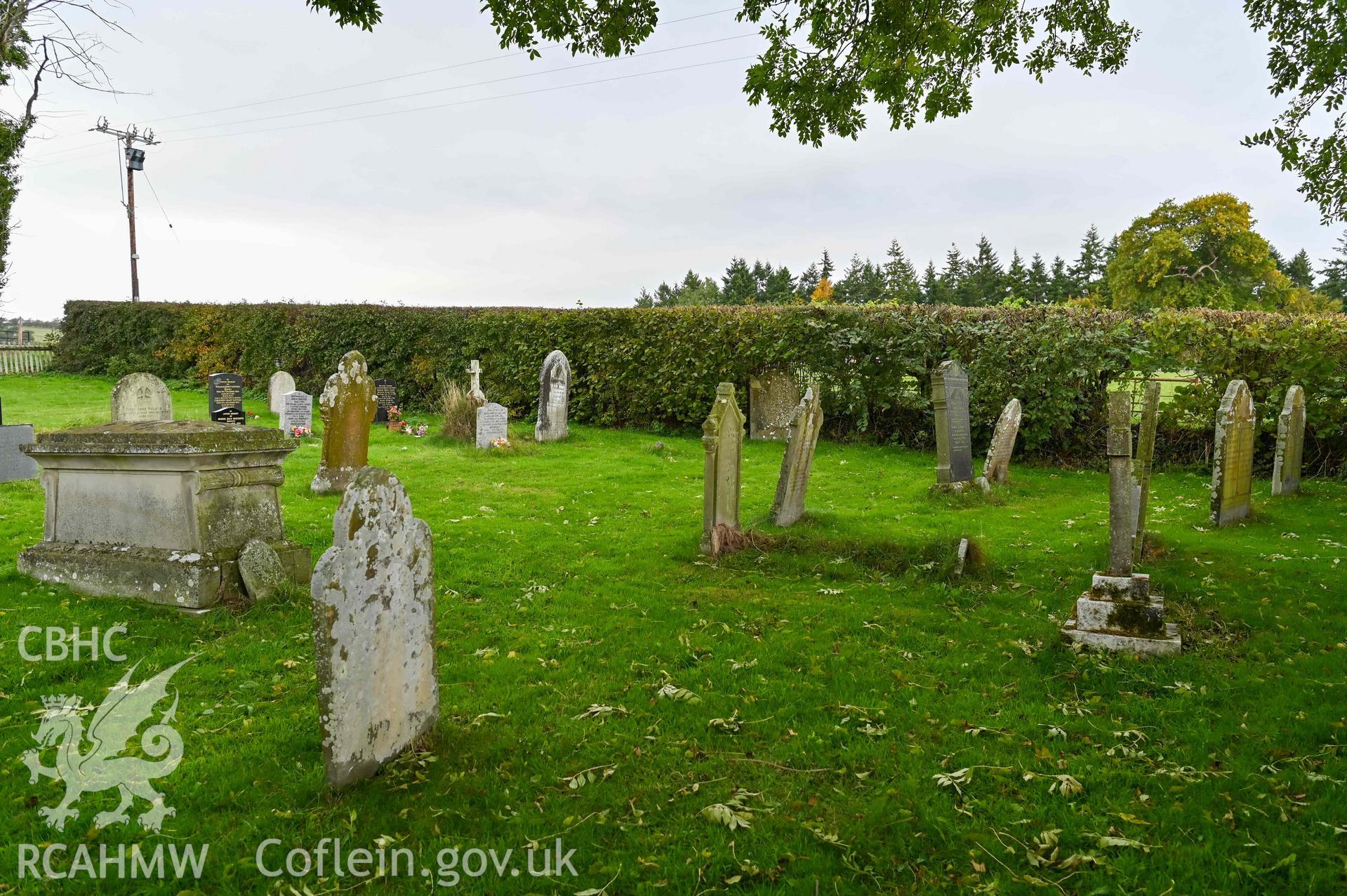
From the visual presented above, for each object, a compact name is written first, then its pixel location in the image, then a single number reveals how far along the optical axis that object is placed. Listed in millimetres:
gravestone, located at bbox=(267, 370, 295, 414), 17875
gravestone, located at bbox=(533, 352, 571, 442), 15797
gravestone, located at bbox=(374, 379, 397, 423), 18672
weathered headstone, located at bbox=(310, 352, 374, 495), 9805
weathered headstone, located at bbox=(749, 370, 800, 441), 15844
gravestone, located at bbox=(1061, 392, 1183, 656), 5172
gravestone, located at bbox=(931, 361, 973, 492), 10273
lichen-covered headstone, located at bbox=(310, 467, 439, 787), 3438
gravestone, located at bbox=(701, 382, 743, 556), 7684
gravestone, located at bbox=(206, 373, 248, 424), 15195
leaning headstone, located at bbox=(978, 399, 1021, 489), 10977
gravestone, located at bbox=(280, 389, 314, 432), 15375
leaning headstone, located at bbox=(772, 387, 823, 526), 8430
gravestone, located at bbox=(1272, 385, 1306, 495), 10234
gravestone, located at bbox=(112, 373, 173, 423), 11109
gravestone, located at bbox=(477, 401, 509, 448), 14617
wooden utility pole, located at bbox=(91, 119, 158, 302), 32438
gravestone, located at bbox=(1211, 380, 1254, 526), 8516
